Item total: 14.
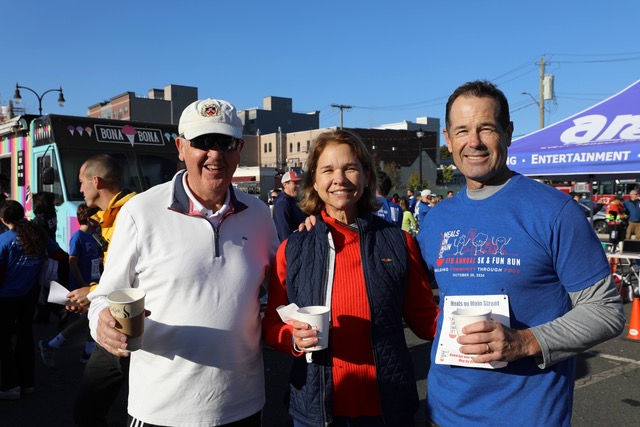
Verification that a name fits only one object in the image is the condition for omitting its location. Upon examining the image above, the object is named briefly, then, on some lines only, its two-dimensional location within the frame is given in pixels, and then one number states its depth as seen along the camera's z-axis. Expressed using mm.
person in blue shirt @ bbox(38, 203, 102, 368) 6412
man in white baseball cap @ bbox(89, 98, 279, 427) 2156
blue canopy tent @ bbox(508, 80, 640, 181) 7961
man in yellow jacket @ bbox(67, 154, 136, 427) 3219
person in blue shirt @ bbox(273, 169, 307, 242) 6250
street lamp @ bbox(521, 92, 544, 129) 33938
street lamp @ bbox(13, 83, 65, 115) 22097
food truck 8586
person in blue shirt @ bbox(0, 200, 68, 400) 5051
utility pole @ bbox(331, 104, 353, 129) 54750
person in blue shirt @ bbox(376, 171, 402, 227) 7634
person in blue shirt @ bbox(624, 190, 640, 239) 15305
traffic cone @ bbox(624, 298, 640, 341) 7004
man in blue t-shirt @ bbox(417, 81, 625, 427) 1722
